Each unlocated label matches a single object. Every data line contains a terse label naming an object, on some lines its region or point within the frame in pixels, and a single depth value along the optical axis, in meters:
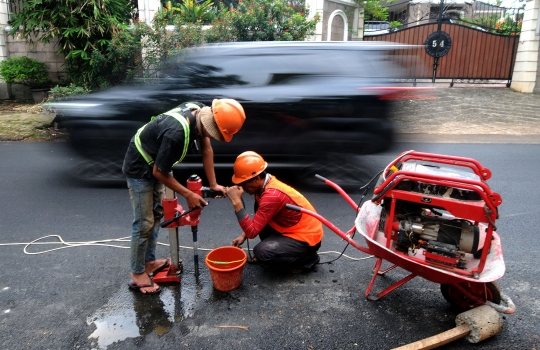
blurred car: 4.86
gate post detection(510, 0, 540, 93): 12.72
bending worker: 2.74
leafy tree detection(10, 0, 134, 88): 11.13
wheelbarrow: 2.52
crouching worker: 3.22
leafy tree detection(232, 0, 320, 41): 10.51
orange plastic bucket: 3.15
